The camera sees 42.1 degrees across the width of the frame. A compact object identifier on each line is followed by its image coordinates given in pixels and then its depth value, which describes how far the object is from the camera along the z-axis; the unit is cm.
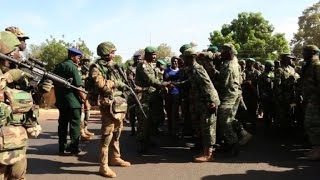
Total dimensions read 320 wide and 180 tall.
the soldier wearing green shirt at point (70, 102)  716
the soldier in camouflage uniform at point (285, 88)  909
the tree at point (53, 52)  2872
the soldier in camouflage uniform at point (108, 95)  602
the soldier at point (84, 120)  932
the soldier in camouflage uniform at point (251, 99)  1014
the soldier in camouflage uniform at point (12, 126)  377
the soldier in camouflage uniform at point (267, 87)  1008
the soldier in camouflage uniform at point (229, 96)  712
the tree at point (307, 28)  4869
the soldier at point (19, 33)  592
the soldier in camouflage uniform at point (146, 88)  739
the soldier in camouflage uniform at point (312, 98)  702
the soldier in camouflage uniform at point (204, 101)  689
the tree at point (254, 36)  3659
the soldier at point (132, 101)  841
